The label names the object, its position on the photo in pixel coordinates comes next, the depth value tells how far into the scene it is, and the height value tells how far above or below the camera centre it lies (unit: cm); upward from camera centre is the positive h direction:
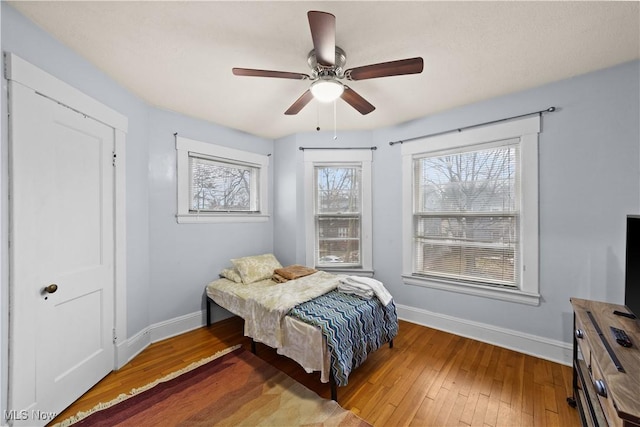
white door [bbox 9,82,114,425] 146 -29
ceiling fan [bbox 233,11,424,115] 133 +95
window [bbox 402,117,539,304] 241 +1
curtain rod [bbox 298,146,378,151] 342 +93
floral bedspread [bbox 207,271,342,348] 211 -84
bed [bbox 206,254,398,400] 179 -90
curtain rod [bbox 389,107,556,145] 228 +96
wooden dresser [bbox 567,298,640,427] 91 -68
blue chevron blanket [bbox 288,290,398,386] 176 -91
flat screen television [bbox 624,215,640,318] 139 -31
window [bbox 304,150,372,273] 346 +4
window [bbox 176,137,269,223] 294 +40
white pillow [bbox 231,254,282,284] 294 -69
